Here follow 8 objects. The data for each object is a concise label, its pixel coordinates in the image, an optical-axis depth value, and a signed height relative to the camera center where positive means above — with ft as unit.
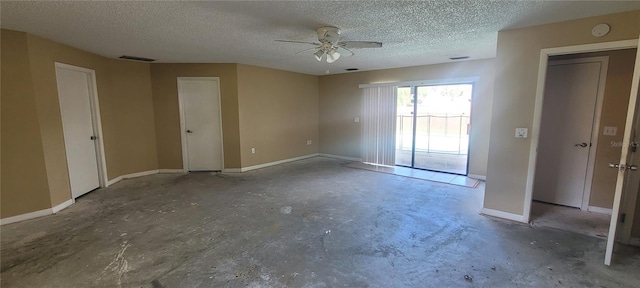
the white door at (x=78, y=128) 12.44 -0.42
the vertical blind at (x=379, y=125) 19.24 -0.37
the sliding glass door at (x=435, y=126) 18.85 -0.58
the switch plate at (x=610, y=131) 10.29 -0.42
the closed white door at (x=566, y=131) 10.74 -0.46
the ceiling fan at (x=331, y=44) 9.47 +2.76
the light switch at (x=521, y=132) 9.80 -0.44
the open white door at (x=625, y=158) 6.68 -0.98
